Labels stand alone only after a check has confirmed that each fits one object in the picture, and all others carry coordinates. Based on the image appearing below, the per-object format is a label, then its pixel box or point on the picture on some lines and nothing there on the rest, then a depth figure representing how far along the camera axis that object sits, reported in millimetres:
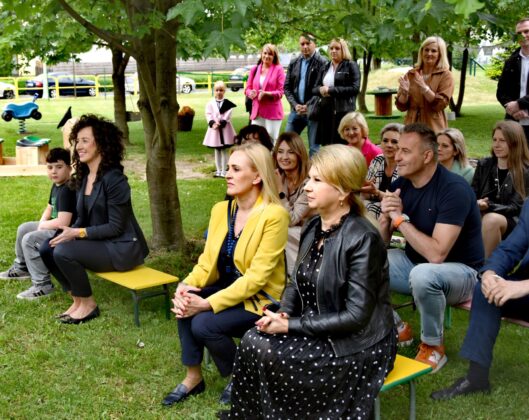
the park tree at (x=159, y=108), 6570
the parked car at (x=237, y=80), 41219
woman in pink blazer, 11055
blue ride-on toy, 19094
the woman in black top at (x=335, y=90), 9211
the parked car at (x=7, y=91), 36344
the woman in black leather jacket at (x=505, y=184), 5785
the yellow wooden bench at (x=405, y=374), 3680
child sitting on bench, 6191
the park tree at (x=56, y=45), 7535
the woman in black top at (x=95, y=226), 5758
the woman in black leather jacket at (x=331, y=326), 3605
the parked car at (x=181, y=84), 38869
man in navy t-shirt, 4590
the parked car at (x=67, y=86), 39206
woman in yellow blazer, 4316
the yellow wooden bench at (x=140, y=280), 5609
